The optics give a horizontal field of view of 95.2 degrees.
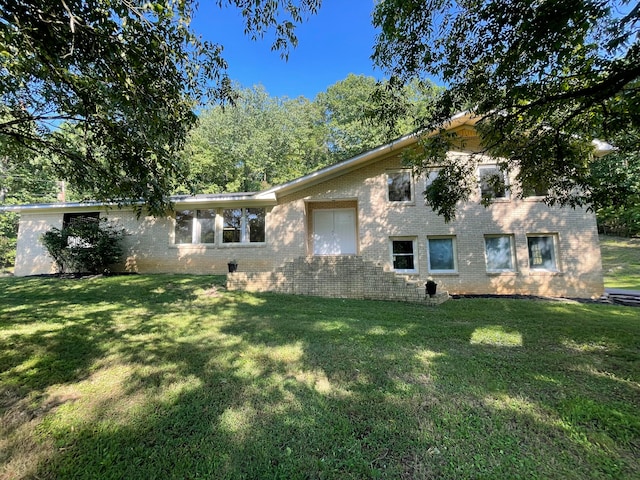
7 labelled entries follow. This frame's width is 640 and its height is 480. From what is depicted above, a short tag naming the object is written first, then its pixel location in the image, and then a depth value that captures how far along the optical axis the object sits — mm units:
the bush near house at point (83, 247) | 11531
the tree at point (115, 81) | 3502
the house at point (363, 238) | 9703
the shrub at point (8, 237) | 21391
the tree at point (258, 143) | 23375
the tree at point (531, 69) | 3795
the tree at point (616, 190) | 5423
